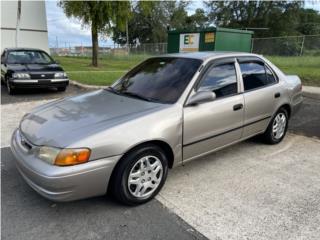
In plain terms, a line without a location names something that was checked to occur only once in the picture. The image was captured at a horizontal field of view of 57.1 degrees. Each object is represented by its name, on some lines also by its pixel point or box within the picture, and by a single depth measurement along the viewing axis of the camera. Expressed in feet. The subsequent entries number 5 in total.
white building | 89.15
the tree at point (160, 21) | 180.34
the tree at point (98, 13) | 58.95
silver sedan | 8.71
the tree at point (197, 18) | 184.79
